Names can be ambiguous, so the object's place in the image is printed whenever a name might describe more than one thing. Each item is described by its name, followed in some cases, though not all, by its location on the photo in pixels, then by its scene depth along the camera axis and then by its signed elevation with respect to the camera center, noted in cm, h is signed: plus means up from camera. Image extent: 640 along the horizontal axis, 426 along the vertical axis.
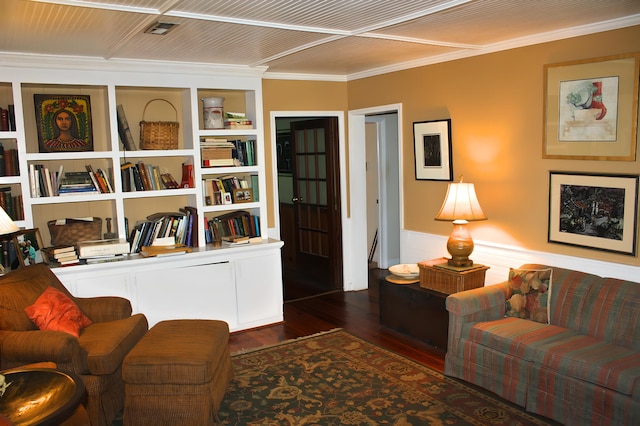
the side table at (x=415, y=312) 438 -128
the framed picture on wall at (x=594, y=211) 363 -40
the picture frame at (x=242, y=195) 521 -33
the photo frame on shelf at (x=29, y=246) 421 -61
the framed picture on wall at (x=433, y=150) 493 +5
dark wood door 620 -63
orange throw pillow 349 -94
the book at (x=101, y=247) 441 -67
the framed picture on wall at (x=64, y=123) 453 +34
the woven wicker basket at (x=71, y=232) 454 -55
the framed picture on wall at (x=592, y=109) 359 +29
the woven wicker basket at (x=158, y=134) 482 +24
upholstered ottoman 319 -128
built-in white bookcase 435 -11
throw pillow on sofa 380 -98
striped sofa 298 -115
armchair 321 -108
